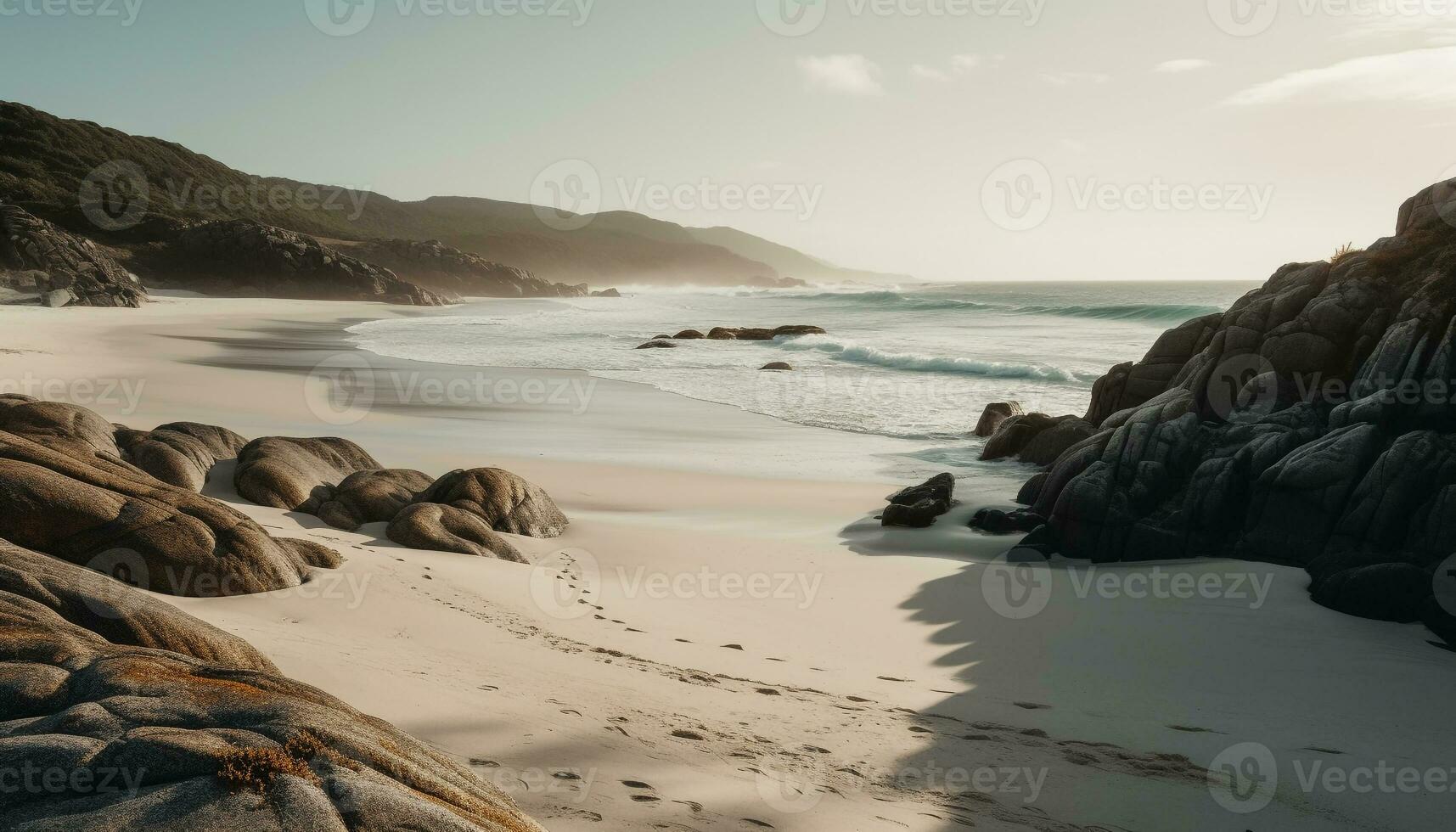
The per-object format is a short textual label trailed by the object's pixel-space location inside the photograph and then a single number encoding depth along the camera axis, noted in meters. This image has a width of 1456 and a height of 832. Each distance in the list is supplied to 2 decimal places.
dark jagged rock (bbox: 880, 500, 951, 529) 11.22
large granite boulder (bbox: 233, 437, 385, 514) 9.08
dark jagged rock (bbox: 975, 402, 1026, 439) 17.50
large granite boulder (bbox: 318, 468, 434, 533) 8.84
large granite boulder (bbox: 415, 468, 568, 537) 9.26
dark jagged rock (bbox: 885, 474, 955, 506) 11.78
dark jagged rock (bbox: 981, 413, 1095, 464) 14.55
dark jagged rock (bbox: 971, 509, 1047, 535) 10.90
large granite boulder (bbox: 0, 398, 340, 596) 5.22
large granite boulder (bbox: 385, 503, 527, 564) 8.28
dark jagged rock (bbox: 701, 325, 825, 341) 41.09
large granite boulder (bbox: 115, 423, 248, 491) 8.98
